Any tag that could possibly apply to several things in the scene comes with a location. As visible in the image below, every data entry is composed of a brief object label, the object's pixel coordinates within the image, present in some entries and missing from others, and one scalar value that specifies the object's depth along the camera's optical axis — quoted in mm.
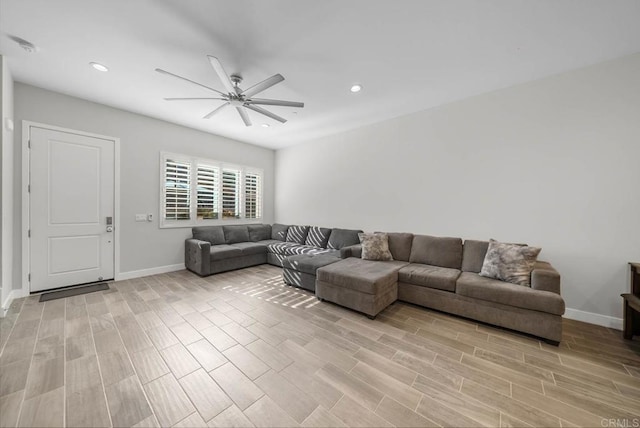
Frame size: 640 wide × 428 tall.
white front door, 3297
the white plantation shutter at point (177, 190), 4523
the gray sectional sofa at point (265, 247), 3805
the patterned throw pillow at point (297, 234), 5422
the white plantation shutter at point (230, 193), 5465
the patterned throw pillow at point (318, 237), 5023
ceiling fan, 2357
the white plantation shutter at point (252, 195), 5977
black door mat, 3192
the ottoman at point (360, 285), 2738
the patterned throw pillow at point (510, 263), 2646
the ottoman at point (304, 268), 3560
